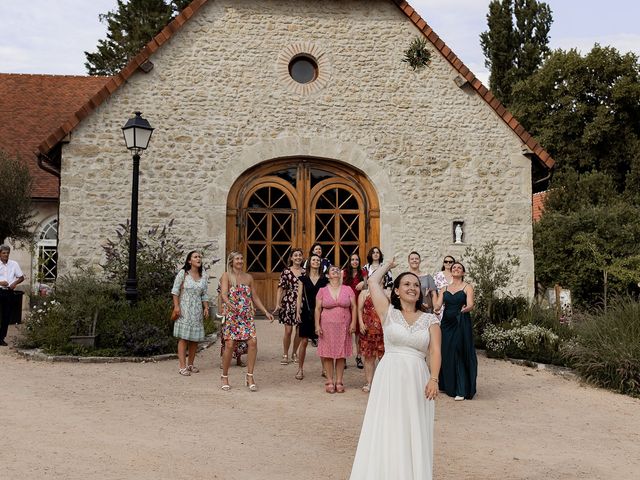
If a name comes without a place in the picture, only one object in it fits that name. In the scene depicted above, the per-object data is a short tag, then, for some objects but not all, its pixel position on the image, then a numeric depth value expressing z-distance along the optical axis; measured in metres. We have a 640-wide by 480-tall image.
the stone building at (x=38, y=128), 16.52
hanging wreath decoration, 13.23
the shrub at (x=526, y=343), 9.61
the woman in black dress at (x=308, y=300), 8.17
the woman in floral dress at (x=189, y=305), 8.00
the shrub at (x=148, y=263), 10.72
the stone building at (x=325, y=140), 12.84
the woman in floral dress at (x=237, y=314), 7.27
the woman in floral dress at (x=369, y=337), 7.23
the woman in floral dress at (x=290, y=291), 8.53
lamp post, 9.53
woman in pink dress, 7.32
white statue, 13.20
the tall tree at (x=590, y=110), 25.06
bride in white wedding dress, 3.83
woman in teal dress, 7.27
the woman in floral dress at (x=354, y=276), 8.32
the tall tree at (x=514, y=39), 31.27
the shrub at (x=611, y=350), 7.75
